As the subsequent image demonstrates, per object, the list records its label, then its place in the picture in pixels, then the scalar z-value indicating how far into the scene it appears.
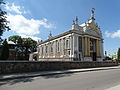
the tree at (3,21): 17.27
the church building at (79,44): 33.28
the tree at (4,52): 30.96
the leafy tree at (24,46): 63.38
